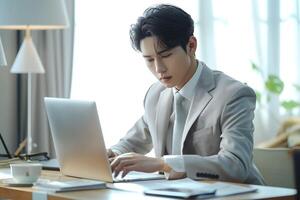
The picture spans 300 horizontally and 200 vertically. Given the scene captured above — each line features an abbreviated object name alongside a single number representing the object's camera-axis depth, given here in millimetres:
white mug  2572
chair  3511
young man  2738
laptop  2608
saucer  2584
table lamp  4131
